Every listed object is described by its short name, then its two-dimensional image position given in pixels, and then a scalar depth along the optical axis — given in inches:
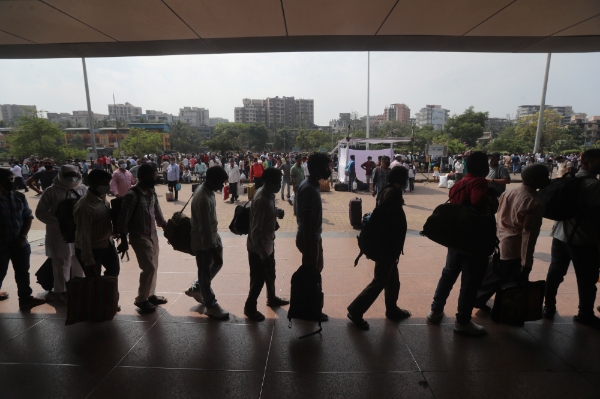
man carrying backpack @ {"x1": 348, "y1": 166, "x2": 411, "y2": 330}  122.9
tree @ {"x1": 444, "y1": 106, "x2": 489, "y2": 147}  2333.9
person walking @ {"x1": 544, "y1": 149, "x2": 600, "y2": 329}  125.1
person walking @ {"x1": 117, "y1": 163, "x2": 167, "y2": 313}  131.1
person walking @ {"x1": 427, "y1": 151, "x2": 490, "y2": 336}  119.6
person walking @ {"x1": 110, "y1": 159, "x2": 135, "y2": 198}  319.6
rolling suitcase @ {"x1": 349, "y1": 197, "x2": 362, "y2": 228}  316.8
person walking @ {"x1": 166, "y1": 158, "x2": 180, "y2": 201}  505.4
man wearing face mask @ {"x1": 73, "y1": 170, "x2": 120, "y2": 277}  124.9
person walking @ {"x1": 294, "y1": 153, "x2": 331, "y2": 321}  122.3
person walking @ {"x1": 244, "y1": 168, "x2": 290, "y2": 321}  128.4
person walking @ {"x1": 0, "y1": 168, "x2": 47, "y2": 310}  138.3
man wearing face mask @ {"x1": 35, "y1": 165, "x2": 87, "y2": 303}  144.0
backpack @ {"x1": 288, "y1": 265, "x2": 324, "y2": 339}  122.6
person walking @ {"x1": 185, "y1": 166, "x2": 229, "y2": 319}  129.7
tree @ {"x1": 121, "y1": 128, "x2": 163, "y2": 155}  1870.1
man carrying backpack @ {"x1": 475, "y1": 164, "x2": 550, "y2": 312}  122.3
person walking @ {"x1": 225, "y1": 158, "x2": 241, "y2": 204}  476.1
